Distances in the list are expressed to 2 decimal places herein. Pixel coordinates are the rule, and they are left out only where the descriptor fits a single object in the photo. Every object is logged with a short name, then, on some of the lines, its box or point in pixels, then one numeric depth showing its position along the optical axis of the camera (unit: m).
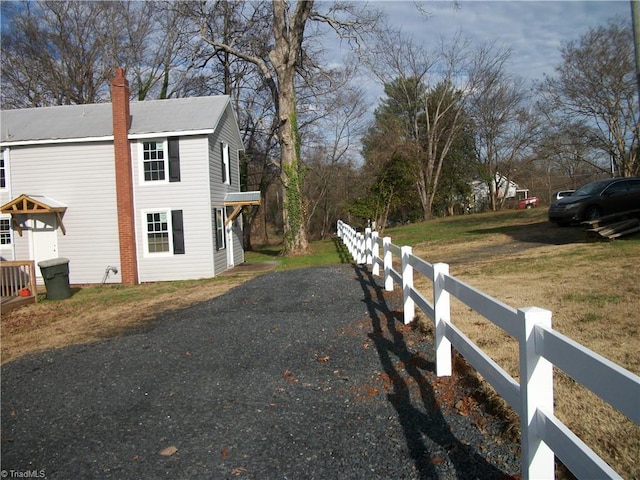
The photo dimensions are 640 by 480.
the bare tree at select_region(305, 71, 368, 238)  44.97
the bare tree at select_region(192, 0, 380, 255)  21.73
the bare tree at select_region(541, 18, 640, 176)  29.66
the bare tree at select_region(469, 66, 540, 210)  44.78
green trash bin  14.23
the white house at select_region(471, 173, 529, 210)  50.39
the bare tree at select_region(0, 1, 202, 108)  31.92
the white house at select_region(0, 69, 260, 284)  17.73
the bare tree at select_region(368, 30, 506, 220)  43.37
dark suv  16.08
